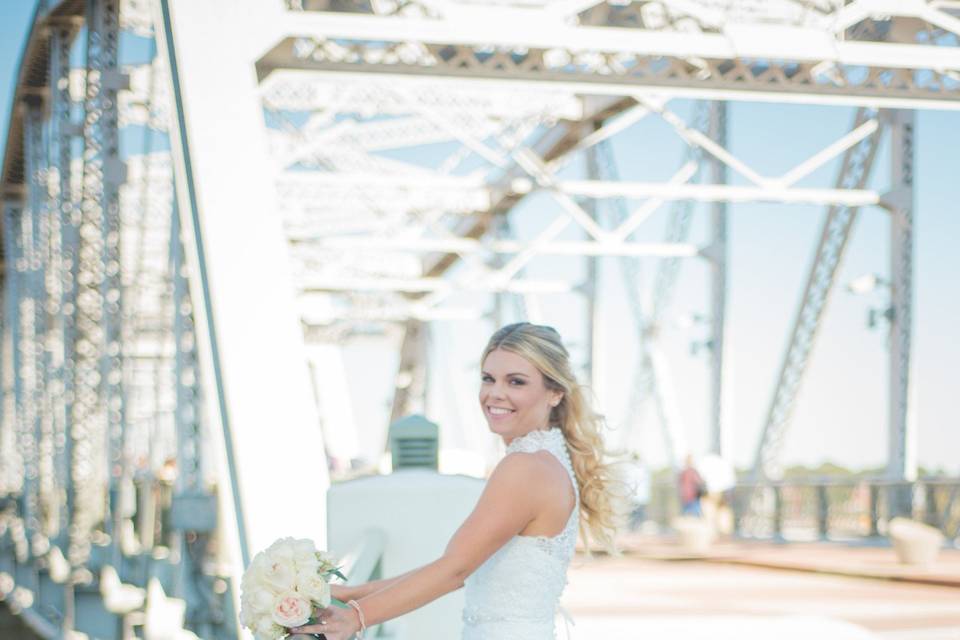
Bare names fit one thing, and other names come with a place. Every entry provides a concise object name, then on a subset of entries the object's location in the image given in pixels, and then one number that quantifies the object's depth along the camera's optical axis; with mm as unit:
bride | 3006
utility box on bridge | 4824
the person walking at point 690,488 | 21453
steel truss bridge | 6691
